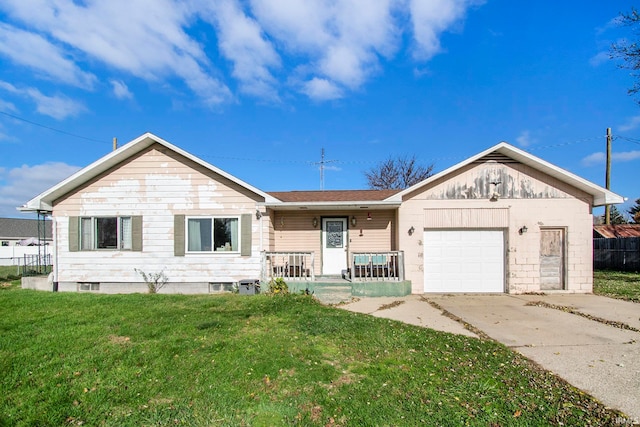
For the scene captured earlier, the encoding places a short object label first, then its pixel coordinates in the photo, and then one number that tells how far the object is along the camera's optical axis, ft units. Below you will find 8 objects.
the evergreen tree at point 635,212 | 83.22
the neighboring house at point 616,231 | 62.80
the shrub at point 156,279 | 31.81
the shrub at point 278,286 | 28.53
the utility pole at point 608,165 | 61.77
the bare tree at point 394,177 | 97.19
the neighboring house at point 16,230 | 118.32
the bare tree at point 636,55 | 38.34
